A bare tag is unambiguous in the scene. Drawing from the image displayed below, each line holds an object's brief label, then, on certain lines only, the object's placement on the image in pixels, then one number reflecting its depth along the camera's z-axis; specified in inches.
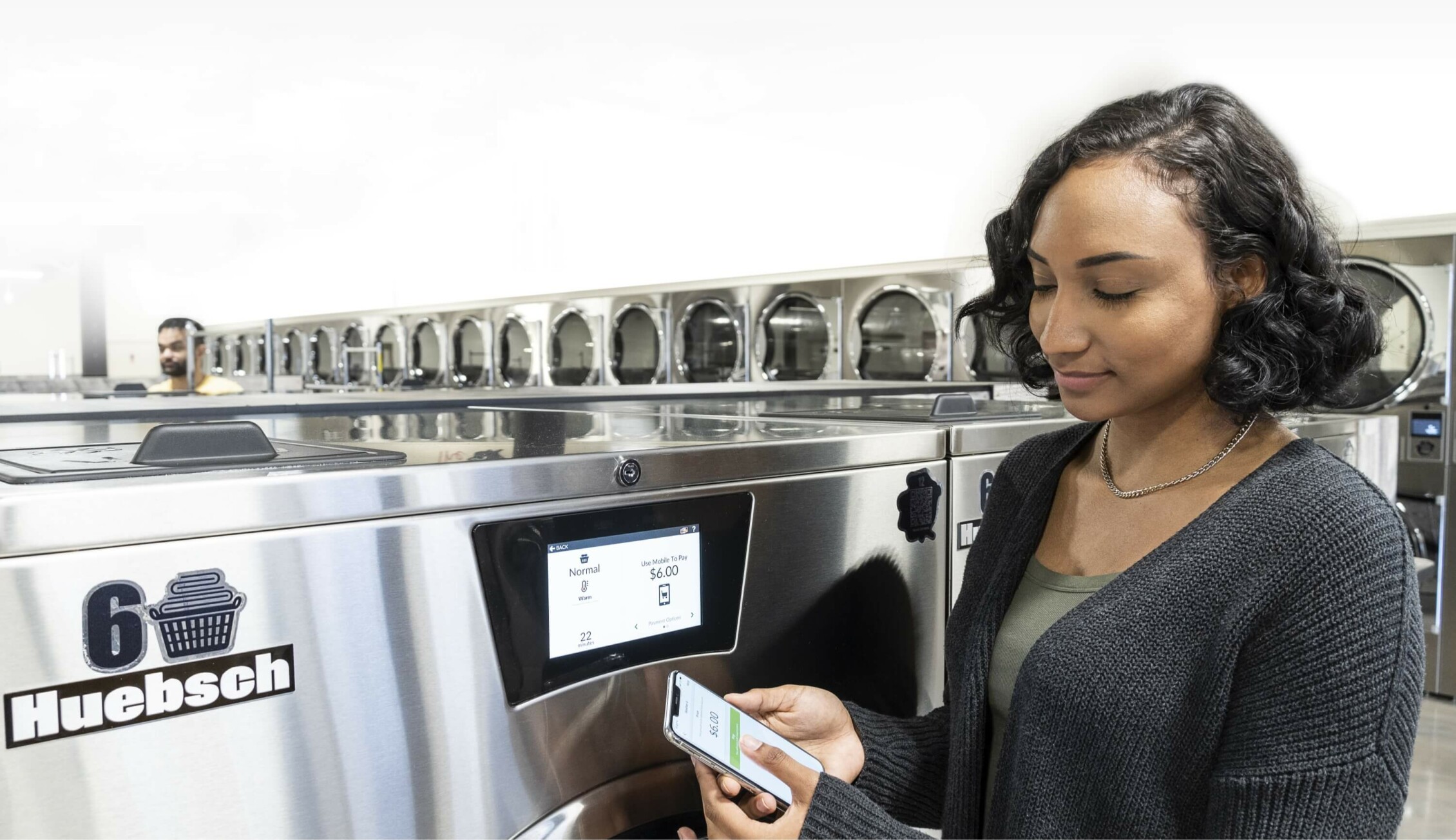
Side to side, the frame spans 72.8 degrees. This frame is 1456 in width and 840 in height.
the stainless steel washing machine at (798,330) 192.7
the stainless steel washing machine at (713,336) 206.2
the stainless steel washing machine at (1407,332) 144.8
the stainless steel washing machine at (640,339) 223.3
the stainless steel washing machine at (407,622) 20.2
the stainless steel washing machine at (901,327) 176.9
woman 24.7
